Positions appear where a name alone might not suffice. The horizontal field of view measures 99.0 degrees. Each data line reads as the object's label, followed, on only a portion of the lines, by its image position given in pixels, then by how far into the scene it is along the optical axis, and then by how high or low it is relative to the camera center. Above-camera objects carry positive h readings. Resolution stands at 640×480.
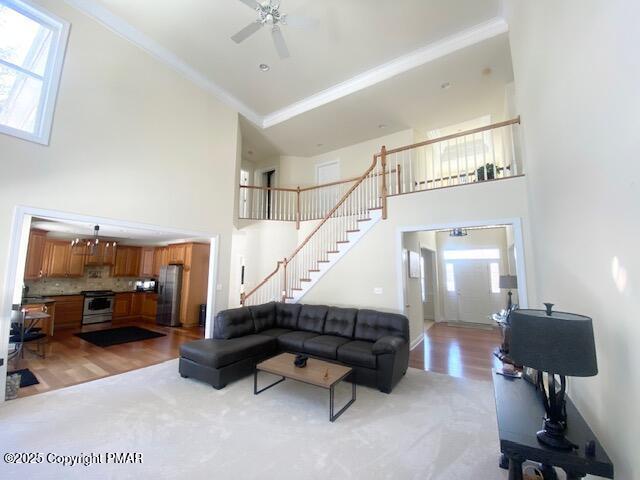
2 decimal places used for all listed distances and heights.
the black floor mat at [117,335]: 5.88 -1.50
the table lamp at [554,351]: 1.30 -0.38
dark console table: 1.32 -0.90
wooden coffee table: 2.96 -1.18
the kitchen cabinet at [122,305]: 8.20 -1.03
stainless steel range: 7.38 -0.98
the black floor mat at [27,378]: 3.67 -1.49
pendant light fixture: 5.14 +0.55
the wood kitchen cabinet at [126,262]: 8.44 +0.28
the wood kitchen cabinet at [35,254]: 5.99 +0.37
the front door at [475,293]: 7.79 -0.60
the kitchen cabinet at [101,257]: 7.65 +0.39
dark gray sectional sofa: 3.67 -1.08
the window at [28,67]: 3.30 +2.56
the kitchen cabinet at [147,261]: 8.72 +0.32
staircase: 5.42 +1.66
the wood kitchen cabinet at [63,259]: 6.84 +0.31
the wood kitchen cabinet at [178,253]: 7.77 +0.52
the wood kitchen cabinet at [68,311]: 6.88 -1.02
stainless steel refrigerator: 7.52 -0.70
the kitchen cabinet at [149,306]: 8.30 -1.09
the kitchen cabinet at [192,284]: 7.52 -0.37
